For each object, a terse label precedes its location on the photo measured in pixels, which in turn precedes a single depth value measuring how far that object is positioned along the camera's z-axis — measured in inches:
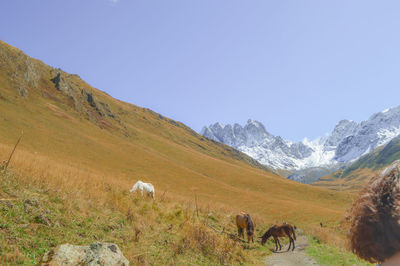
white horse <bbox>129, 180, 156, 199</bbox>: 714.4
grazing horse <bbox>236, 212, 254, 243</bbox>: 589.3
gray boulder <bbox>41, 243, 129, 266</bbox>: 174.8
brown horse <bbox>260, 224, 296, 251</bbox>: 610.5
